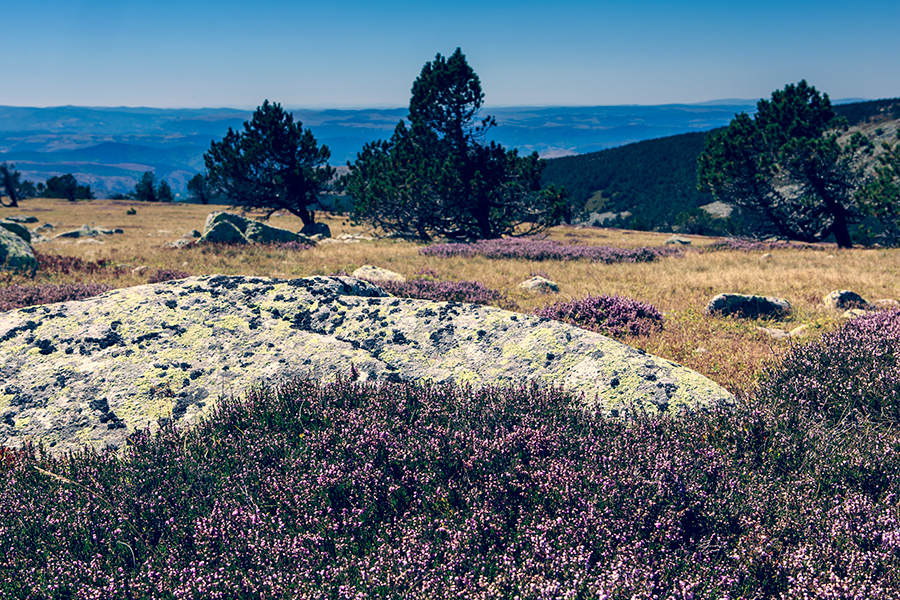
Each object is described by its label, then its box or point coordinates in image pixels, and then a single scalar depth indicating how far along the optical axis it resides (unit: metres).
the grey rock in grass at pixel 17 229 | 24.53
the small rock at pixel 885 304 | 8.45
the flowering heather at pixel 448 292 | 9.84
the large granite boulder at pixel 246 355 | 4.08
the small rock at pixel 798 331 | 7.41
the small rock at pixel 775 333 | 7.38
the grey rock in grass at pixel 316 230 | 34.18
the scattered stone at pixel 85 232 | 29.70
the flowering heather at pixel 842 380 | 3.89
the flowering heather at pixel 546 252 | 17.92
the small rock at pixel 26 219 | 40.43
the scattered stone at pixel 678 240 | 36.58
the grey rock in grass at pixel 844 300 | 8.91
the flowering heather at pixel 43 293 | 8.32
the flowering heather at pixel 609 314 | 7.76
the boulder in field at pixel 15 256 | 12.77
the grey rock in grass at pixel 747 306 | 8.81
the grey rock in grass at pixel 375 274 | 11.84
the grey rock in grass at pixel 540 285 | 11.18
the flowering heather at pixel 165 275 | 11.71
